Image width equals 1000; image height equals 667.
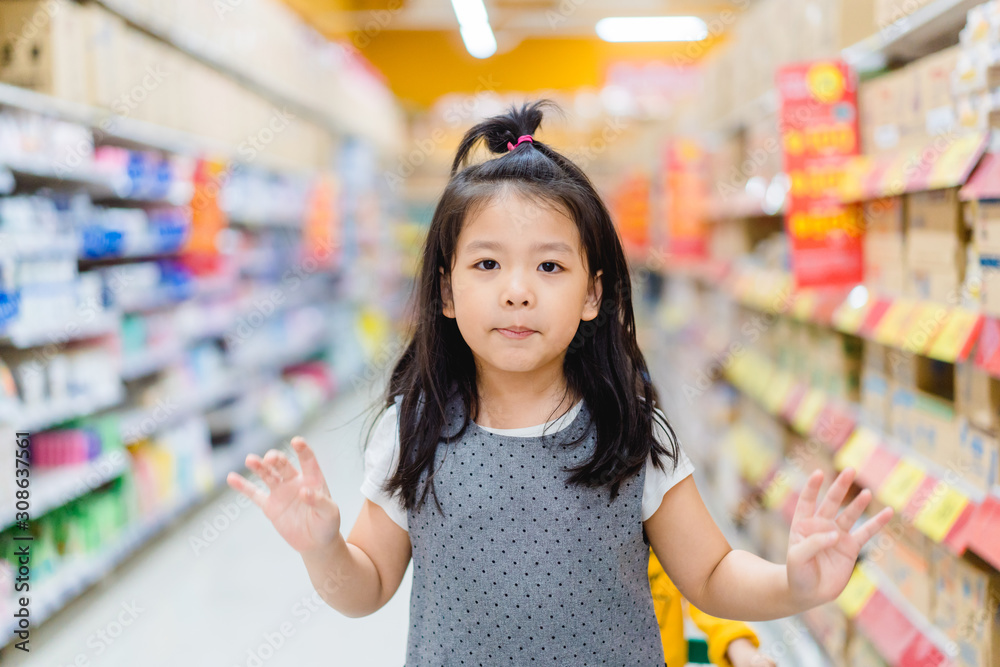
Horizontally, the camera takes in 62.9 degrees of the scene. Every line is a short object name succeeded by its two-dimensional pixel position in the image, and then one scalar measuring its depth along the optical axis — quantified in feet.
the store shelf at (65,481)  9.91
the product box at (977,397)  5.98
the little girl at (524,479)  3.83
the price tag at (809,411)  9.48
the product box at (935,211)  6.62
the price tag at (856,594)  7.85
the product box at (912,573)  7.00
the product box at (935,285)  6.61
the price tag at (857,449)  7.95
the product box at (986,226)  5.72
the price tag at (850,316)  7.83
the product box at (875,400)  8.07
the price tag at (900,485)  6.77
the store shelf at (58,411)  9.81
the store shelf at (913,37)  6.86
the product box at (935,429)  6.59
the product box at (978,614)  5.87
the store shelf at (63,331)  9.52
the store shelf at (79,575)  9.82
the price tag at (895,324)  6.88
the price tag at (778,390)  10.88
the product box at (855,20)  8.63
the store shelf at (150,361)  12.54
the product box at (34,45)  10.13
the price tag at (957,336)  5.76
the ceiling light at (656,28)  32.22
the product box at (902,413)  7.46
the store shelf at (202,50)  12.56
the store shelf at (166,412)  12.59
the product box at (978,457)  5.90
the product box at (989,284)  5.63
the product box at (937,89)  6.76
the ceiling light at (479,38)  24.09
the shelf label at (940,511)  5.90
